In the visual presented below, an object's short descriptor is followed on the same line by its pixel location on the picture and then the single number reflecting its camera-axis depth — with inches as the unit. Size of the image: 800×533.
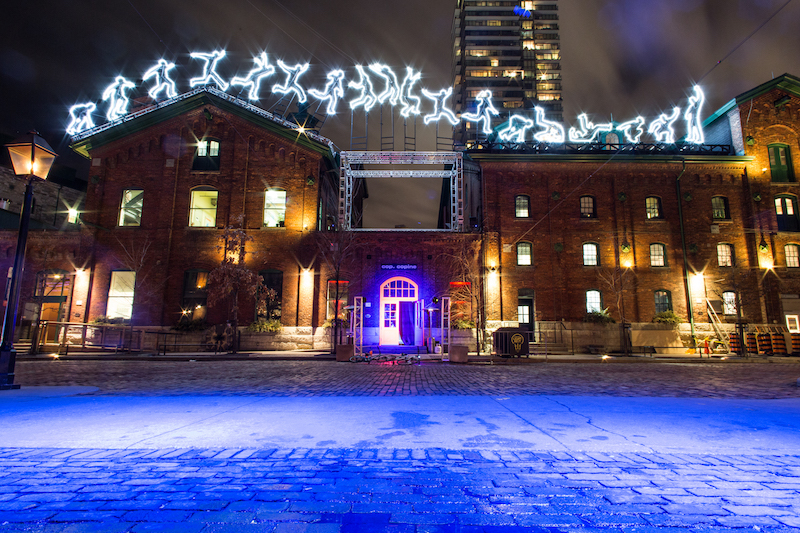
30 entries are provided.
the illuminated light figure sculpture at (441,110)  885.8
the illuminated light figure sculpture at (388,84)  877.8
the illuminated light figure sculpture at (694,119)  918.4
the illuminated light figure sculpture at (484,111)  911.3
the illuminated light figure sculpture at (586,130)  925.2
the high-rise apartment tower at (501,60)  3019.2
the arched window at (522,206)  916.6
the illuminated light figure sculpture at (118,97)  871.7
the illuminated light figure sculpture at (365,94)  886.4
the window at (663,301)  873.5
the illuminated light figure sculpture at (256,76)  859.4
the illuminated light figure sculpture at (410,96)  894.8
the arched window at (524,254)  891.4
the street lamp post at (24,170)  319.0
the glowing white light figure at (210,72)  856.9
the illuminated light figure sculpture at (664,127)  921.5
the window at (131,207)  875.9
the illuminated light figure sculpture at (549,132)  913.5
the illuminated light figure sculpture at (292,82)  858.8
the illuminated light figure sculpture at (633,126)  920.3
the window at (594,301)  867.4
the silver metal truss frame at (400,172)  890.7
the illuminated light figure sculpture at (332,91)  872.3
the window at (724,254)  896.3
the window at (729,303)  871.1
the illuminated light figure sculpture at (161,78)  864.9
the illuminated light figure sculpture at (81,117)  870.9
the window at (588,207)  917.9
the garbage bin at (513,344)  645.3
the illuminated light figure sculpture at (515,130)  924.0
